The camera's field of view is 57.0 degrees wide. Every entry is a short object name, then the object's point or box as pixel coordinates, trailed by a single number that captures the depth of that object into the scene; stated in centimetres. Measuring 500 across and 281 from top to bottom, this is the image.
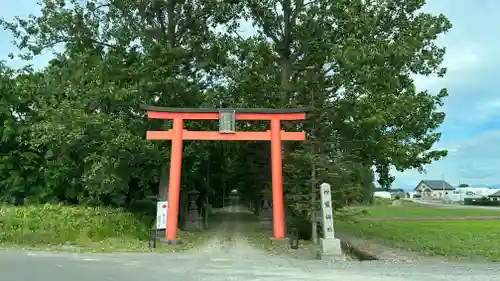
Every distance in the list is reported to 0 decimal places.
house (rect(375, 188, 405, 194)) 12731
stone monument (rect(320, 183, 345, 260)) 1330
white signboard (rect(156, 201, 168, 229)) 1659
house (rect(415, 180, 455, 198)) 10137
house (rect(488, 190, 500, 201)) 7557
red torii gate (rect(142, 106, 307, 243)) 1652
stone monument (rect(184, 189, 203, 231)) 2688
